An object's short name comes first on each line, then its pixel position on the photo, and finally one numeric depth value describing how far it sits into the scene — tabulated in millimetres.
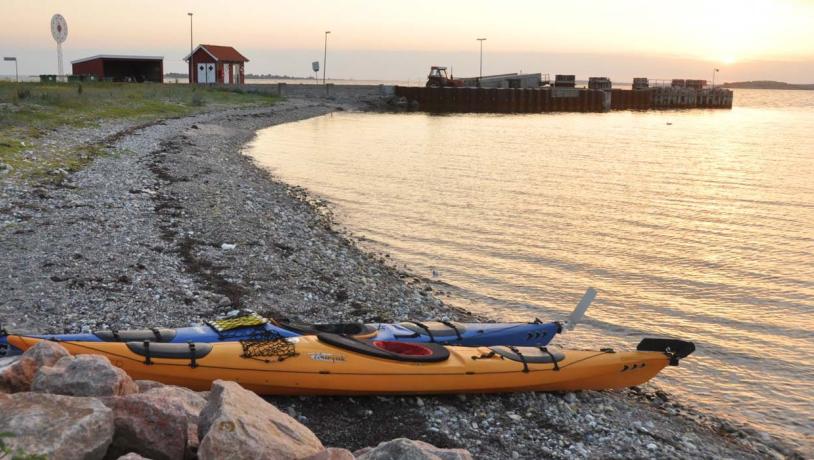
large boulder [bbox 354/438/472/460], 4242
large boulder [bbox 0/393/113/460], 3766
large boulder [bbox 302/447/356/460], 4035
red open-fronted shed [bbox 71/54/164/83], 65375
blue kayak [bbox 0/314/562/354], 7395
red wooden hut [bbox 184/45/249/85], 70438
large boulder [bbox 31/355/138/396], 4668
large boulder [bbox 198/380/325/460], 4051
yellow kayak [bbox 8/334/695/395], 6934
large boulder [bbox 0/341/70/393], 4938
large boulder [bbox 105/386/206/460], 4215
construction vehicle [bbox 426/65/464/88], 84312
